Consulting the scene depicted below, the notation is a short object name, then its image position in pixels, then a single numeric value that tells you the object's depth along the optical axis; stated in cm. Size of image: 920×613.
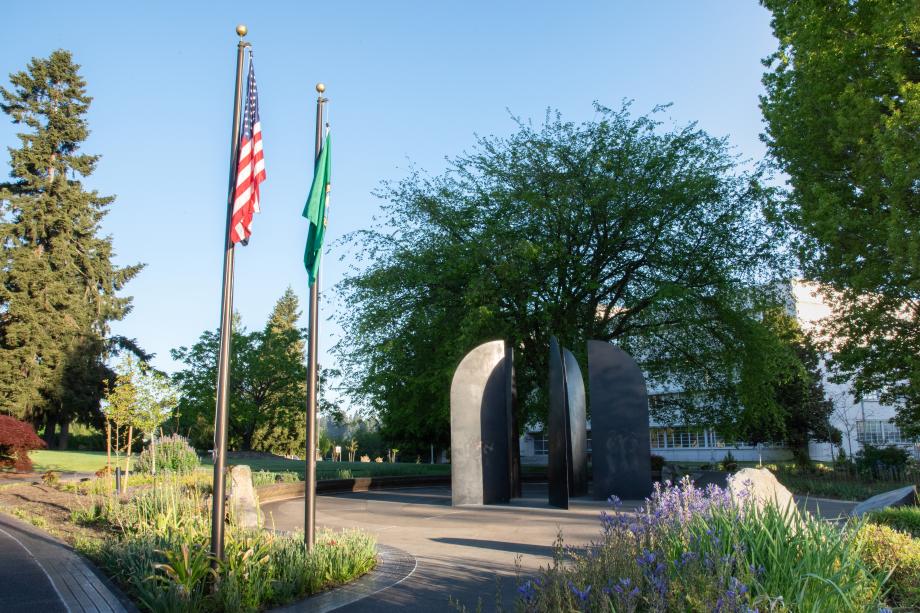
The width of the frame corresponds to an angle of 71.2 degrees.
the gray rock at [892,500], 1055
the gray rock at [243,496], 1005
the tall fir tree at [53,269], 3816
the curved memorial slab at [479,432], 1548
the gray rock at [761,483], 825
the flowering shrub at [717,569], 384
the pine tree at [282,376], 4506
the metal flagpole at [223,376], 657
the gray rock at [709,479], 1676
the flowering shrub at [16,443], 2419
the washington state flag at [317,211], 881
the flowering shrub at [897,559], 554
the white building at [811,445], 4634
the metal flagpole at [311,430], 787
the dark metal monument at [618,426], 1606
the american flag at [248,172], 746
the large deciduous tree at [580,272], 2105
